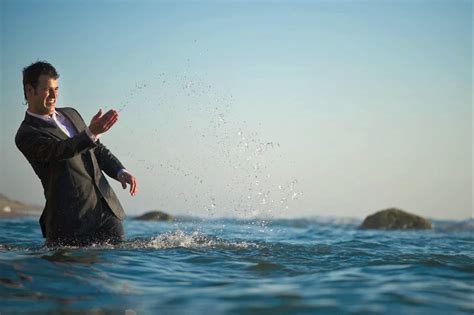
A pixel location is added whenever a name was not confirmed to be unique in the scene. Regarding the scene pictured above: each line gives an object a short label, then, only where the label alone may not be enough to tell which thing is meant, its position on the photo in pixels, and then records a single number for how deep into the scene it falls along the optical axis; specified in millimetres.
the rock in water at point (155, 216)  21328
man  5398
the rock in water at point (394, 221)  18531
